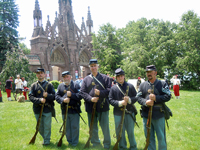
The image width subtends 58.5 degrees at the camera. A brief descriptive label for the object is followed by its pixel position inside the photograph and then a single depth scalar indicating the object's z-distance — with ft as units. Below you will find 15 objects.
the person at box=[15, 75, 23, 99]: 45.27
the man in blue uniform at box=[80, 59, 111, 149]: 15.72
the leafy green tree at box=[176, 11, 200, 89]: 83.15
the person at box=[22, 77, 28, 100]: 47.46
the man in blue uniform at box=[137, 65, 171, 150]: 12.72
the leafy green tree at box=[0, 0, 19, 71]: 78.02
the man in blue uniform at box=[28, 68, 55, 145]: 16.71
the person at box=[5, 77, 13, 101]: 45.15
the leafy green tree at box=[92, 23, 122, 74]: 110.93
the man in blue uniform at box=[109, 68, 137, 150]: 14.61
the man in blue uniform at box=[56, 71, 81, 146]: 16.51
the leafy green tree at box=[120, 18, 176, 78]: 95.09
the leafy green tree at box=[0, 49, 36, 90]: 61.72
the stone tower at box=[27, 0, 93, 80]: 114.11
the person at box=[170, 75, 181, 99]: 45.44
